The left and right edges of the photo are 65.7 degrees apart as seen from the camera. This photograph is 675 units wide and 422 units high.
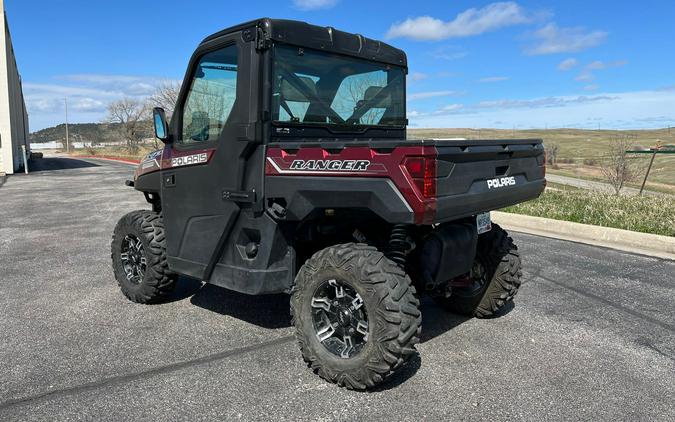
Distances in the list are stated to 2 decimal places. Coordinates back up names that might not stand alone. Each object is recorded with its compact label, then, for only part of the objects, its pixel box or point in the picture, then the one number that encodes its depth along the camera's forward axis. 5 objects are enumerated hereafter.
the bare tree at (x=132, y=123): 58.90
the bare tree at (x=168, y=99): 34.97
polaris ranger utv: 3.21
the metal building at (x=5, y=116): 25.13
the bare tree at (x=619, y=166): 14.96
